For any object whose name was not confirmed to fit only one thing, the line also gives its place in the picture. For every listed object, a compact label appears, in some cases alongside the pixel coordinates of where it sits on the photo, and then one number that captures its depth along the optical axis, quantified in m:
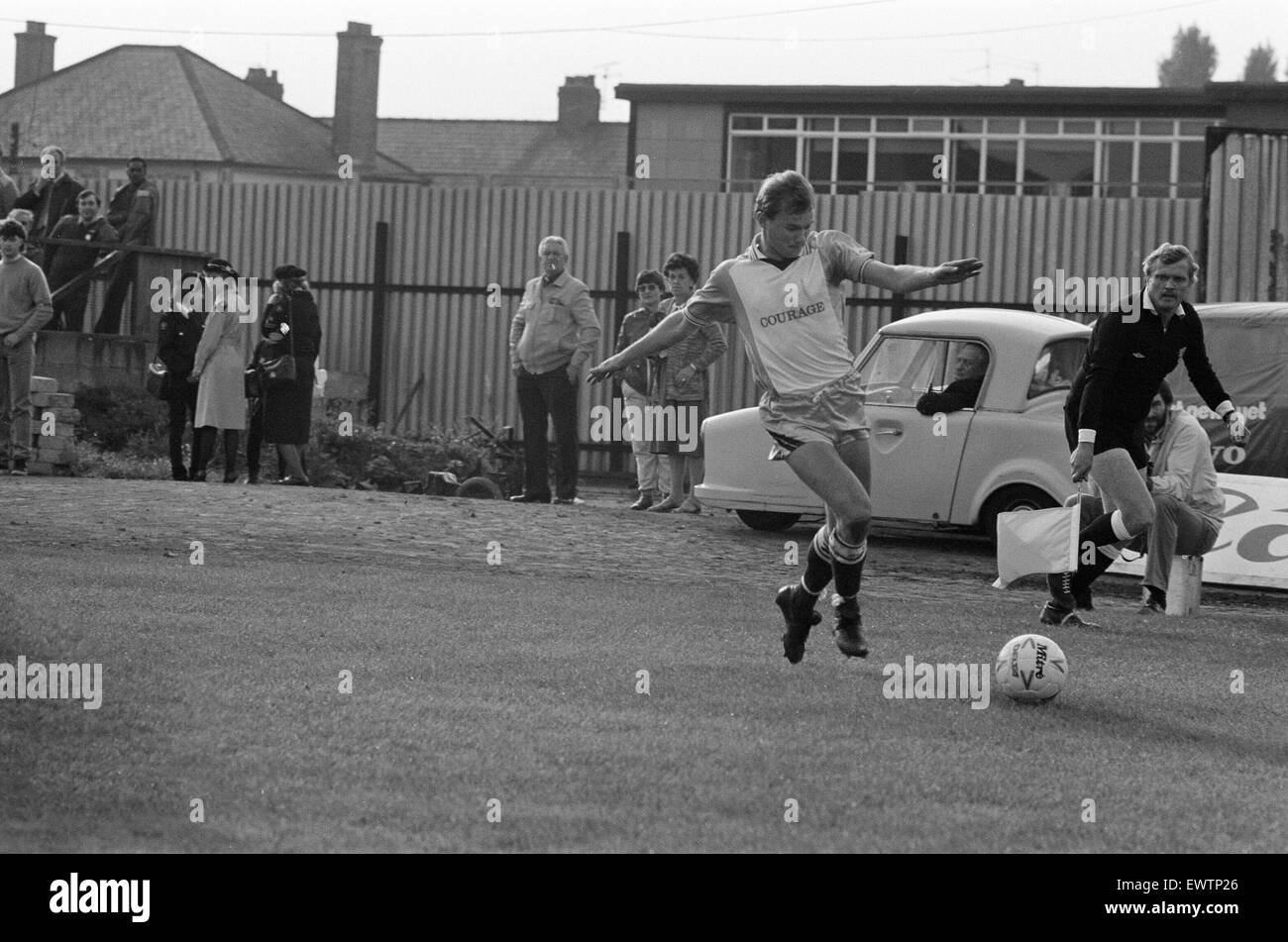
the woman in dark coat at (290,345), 17.62
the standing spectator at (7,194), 21.48
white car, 14.62
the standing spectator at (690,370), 16.84
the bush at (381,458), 20.52
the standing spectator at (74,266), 21.89
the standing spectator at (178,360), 18.03
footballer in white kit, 8.55
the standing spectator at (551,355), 17.36
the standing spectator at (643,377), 17.14
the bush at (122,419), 20.80
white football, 8.27
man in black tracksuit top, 10.58
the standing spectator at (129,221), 22.17
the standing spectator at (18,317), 17.44
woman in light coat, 17.70
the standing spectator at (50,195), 22.22
